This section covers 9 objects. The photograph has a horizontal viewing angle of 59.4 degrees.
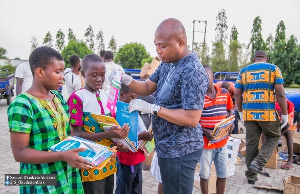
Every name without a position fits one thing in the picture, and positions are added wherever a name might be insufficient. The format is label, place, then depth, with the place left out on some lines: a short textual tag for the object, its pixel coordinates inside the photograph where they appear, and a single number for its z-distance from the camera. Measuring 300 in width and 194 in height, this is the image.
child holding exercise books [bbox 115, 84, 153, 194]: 2.71
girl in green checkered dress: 1.54
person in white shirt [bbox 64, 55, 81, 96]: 5.40
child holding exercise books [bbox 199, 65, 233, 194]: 3.12
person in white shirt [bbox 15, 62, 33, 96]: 5.38
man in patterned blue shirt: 1.82
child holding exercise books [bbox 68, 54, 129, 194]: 2.11
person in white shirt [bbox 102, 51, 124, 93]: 5.85
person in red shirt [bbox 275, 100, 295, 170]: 4.58
